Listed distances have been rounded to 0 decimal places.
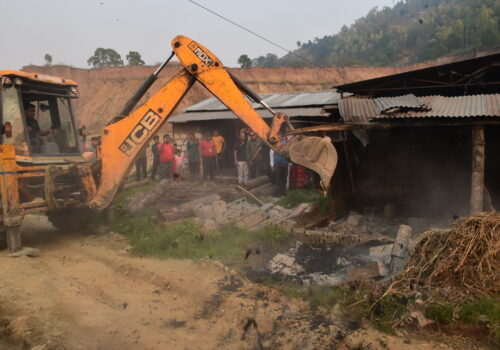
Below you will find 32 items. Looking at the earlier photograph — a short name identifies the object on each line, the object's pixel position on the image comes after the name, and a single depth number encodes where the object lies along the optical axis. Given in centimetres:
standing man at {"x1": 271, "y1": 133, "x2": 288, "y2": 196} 1120
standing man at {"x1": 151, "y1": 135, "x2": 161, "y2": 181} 1362
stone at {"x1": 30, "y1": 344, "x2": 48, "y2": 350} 373
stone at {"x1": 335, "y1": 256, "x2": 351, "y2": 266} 646
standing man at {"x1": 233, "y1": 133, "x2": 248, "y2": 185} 1195
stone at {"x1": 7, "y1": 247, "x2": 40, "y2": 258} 645
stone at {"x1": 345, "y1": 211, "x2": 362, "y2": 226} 885
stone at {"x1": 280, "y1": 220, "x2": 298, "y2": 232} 792
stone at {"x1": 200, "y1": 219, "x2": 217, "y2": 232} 782
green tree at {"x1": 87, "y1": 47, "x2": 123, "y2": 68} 4231
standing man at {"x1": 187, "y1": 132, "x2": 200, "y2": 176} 1384
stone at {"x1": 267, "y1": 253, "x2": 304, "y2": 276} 607
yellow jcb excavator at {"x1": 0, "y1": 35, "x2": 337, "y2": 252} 621
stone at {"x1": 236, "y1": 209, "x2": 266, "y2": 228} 820
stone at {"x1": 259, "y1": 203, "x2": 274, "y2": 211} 912
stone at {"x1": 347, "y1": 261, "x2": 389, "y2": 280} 549
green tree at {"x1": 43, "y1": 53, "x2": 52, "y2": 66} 3845
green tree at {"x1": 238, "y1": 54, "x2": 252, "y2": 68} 4016
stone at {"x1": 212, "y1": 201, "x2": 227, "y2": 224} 855
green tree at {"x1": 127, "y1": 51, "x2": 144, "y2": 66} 4000
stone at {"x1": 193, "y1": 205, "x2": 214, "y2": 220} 875
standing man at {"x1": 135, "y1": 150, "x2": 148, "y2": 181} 1372
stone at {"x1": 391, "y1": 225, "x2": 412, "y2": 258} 557
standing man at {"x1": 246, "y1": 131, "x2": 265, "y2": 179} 1208
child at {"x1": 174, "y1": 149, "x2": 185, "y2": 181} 1431
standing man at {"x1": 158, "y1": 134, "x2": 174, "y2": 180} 1350
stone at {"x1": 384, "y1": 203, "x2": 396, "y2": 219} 962
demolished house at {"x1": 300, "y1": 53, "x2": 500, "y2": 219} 856
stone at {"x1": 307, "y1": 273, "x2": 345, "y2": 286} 553
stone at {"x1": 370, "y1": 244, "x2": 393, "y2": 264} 636
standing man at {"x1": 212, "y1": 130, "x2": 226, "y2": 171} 1408
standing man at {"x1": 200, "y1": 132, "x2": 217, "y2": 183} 1307
